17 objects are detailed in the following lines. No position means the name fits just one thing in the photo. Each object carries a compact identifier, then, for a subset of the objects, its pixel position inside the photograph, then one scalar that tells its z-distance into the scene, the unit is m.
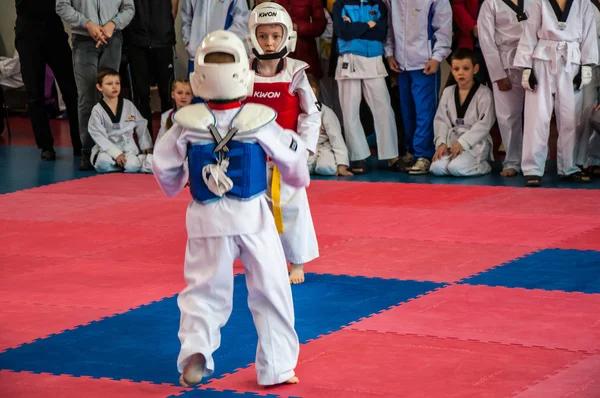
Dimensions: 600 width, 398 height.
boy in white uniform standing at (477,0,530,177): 16.90
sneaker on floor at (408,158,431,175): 18.12
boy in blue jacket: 18.08
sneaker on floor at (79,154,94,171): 19.71
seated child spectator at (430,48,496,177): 17.62
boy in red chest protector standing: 10.23
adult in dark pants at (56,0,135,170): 19.07
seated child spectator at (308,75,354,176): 18.28
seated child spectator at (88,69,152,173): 19.25
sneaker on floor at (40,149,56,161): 20.93
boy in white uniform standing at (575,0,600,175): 16.90
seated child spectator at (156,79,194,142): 18.25
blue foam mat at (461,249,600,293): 10.53
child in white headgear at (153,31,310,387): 7.50
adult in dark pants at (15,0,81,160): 20.06
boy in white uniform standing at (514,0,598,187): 16.03
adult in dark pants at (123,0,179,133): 19.98
